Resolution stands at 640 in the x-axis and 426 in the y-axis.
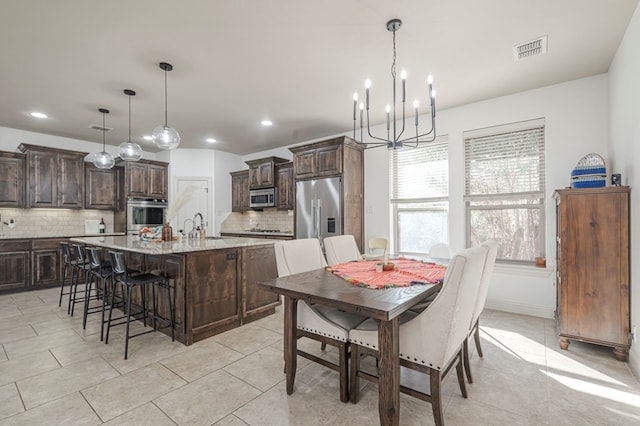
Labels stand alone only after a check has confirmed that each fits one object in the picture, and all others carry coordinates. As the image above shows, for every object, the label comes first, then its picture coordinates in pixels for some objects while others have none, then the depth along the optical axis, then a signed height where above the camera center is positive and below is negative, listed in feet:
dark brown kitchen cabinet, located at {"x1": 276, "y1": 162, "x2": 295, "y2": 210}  19.86 +1.77
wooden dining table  5.17 -1.67
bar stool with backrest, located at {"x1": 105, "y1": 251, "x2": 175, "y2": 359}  9.14 -2.13
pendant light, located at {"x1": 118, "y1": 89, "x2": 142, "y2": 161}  12.41 +2.59
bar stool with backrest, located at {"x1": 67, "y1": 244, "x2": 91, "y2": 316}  11.82 -1.97
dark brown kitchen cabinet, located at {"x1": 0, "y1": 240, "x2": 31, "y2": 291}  15.49 -2.63
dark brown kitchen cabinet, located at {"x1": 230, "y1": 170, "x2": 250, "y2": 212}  22.95 +1.68
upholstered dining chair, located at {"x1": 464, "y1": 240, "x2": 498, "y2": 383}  6.94 -1.86
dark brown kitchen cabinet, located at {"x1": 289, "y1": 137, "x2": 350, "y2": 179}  15.75 +2.91
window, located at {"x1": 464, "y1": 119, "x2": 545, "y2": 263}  12.41 +0.96
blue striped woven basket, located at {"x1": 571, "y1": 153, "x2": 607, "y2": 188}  8.88 +1.12
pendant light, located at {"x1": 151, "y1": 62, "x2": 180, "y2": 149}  10.47 +2.67
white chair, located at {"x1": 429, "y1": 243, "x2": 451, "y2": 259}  11.20 -1.52
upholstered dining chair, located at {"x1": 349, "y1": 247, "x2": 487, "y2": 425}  5.07 -2.18
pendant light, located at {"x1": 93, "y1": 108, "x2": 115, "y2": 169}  13.80 +2.47
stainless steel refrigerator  15.76 +0.23
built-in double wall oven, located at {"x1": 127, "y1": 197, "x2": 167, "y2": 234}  20.25 +0.02
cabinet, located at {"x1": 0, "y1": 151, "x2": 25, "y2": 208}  16.27 +1.92
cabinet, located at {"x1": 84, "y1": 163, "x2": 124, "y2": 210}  19.19 +1.66
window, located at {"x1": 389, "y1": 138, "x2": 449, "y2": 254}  14.71 +0.76
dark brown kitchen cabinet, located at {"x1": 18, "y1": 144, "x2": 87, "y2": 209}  16.92 +2.14
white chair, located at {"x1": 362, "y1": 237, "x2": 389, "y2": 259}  15.82 -1.71
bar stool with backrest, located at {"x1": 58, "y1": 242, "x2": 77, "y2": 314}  12.90 -1.81
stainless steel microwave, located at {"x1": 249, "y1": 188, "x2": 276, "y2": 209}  20.79 +1.03
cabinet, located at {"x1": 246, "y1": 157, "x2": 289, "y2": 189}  20.67 +2.84
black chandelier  7.52 +3.22
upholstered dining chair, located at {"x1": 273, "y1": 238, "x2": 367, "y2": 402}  6.37 -2.41
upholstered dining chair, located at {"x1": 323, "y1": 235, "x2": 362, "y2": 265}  9.65 -1.27
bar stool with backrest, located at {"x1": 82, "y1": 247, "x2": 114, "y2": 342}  10.44 -1.99
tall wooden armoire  8.28 -1.64
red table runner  6.67 -1.56
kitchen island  9.51 -2.25
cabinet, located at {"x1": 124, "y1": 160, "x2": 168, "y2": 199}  20.35 +2.39
